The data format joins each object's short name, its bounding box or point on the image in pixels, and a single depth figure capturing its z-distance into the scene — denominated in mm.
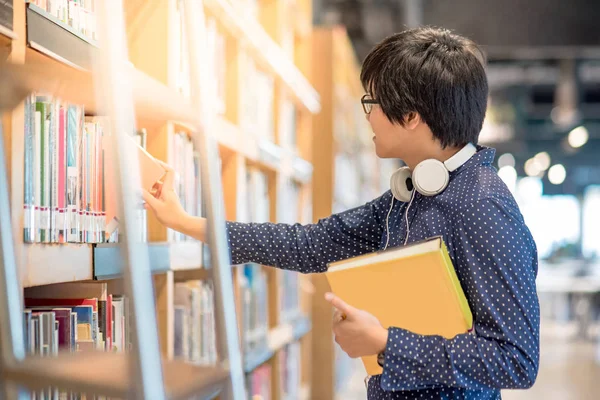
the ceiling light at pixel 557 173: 17109
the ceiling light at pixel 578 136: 12336
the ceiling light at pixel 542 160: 16312
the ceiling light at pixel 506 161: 16172
